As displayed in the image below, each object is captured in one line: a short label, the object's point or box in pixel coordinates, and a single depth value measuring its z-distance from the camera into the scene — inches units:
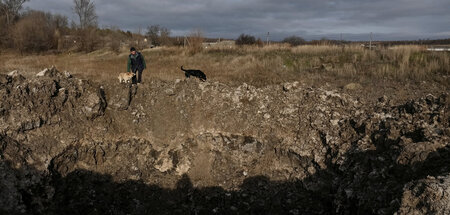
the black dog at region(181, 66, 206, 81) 378.3
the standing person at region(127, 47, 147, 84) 372.5
